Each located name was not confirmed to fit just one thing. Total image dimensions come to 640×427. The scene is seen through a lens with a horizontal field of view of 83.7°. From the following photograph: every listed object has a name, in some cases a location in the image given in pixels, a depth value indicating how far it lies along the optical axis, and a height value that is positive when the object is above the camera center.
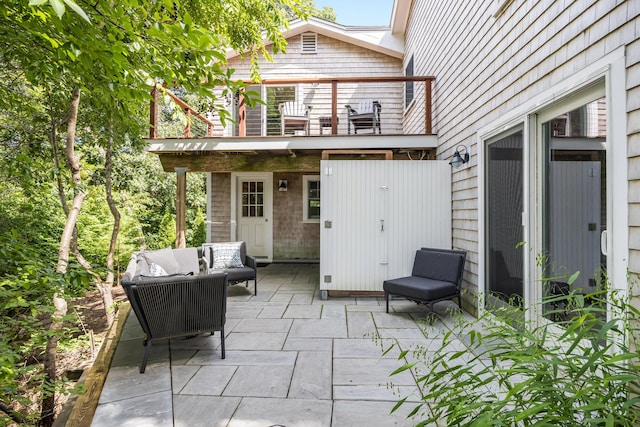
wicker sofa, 2.83 -0.77
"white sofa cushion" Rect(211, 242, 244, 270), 5.46 -0.68
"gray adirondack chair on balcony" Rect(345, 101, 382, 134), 6.73 +1.85
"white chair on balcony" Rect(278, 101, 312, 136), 7.38 +1.98
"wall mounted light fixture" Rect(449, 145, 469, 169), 4.38 +0.71
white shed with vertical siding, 5.00 -0.05
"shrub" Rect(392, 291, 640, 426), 1.08 -0.57
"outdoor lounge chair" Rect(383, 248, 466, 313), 4.00 -0.82
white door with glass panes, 8.98 -0.02
